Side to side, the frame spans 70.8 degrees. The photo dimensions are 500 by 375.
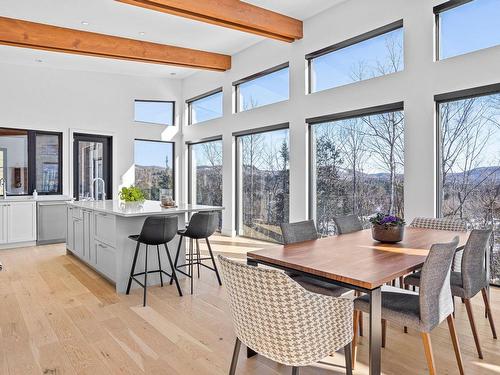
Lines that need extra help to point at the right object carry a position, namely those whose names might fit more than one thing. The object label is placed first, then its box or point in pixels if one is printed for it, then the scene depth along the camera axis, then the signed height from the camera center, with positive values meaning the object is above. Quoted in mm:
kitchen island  3721 -591
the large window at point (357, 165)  4648 +287
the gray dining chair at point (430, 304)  1835 -695
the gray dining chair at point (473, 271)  2301 -588
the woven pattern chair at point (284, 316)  1504 -597
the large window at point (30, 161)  6734 +477
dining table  1716 -454
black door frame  7789 +661
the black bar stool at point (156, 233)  3434 -477
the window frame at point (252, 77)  6132 +2075
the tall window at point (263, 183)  6328 +26
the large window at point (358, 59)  4570 +1794
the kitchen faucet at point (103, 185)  7522 -13
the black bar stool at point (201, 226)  3807 -449
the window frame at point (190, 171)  8891 +348
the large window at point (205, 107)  7912 +1849
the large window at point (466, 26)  3725 +1751
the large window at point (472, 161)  3809 +257
